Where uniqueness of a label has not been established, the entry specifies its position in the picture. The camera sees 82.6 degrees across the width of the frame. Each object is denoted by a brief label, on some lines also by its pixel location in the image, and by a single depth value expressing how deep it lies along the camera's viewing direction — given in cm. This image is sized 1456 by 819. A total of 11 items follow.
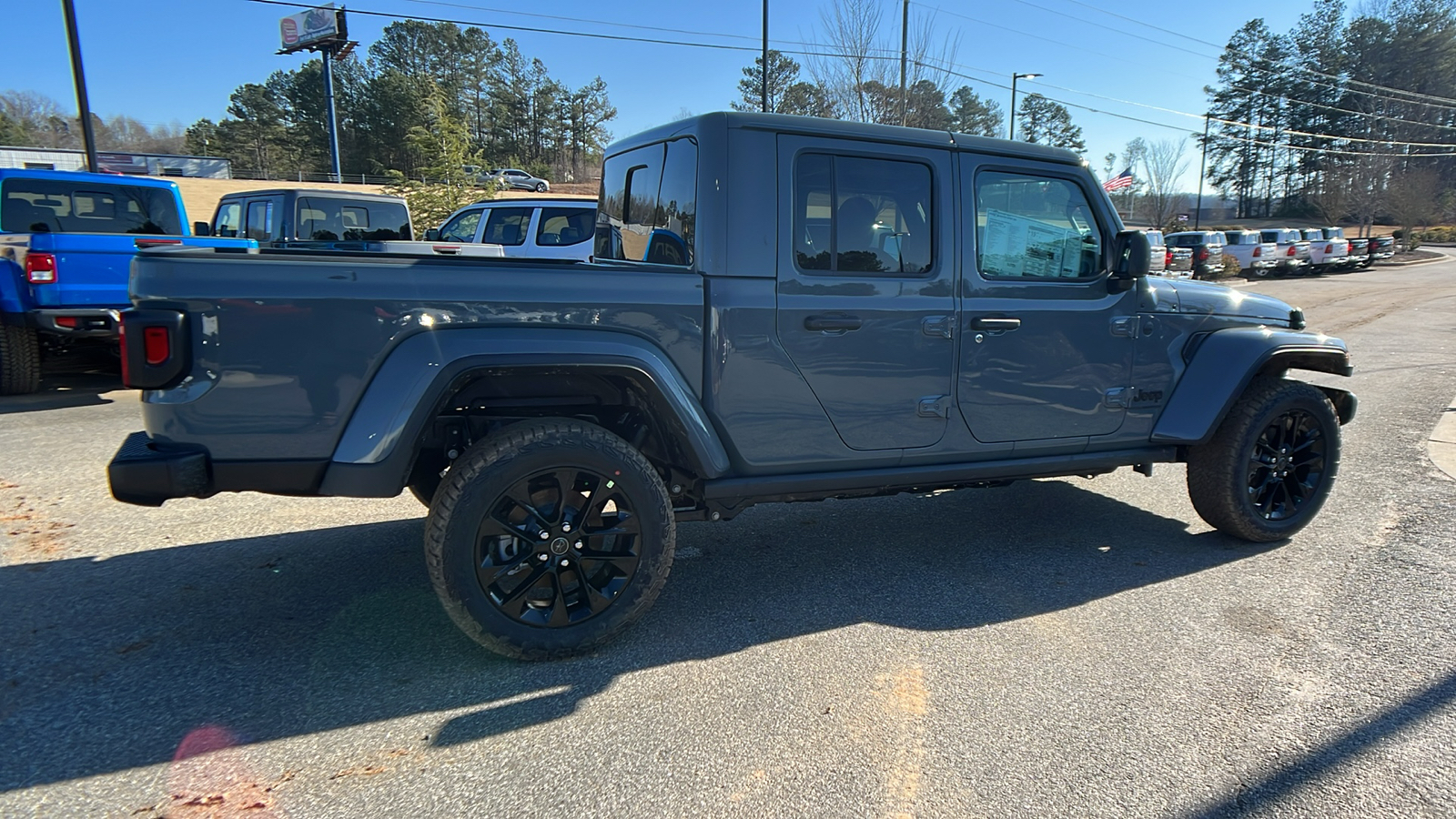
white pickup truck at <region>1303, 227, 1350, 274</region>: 3234
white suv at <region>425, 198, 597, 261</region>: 1153
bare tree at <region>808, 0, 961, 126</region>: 1911
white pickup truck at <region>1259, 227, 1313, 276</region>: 3097
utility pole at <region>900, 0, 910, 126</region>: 1970
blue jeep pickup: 754
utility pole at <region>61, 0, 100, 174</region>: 1260
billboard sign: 4252
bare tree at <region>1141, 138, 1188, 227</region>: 5670
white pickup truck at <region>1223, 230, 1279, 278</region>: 3028
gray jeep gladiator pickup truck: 274
